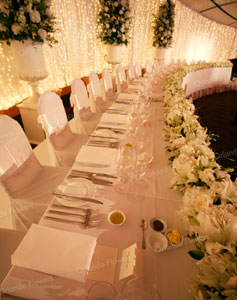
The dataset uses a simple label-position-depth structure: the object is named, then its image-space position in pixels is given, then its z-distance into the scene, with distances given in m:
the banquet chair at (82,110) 2.86
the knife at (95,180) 1.32
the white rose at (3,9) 2.54
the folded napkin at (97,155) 1.48
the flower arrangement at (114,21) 5.14
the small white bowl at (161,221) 1.03
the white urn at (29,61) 2.86
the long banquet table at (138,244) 0.77
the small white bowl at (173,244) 0.95
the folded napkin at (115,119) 2.27
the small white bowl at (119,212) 1.07
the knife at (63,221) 1.04
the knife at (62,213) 1.08
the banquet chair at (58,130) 2.06
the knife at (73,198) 1.15
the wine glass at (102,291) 0.74
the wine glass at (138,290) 0.74
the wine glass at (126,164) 1.33
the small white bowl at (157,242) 0.94
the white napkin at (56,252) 0.79
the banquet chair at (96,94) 3.47
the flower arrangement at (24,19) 2.54
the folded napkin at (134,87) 3.97
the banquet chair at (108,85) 4.05
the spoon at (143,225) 1.03
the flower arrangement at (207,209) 0.64
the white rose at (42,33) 2.79
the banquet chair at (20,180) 1.52
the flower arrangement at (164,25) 7.77
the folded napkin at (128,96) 3.27
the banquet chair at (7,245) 1.11
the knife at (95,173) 1.39
